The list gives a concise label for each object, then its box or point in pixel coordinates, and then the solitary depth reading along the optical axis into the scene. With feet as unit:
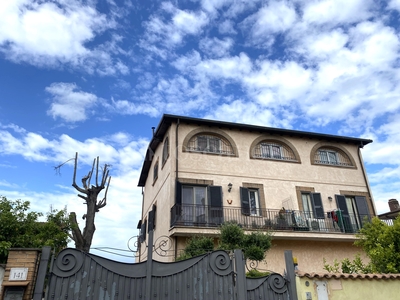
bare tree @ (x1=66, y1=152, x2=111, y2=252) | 40.47
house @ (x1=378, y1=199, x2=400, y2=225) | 68.42
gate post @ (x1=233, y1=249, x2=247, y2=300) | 17.44
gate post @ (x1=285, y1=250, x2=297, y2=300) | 18.31
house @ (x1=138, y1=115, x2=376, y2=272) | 41.73
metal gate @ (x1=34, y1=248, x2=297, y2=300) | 16.07
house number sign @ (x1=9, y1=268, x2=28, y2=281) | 15.07
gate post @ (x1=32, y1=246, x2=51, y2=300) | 15.19
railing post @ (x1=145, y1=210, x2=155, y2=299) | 16.50
